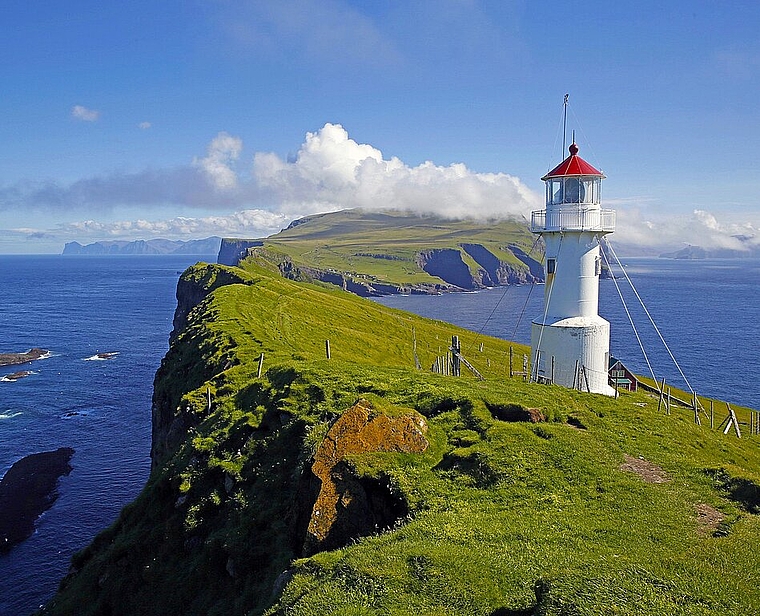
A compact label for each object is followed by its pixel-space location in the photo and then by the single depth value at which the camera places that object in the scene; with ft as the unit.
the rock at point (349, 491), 50.88
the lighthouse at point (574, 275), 99.91
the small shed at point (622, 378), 176.76
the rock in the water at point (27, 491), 166.50
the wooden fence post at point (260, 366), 106.06
